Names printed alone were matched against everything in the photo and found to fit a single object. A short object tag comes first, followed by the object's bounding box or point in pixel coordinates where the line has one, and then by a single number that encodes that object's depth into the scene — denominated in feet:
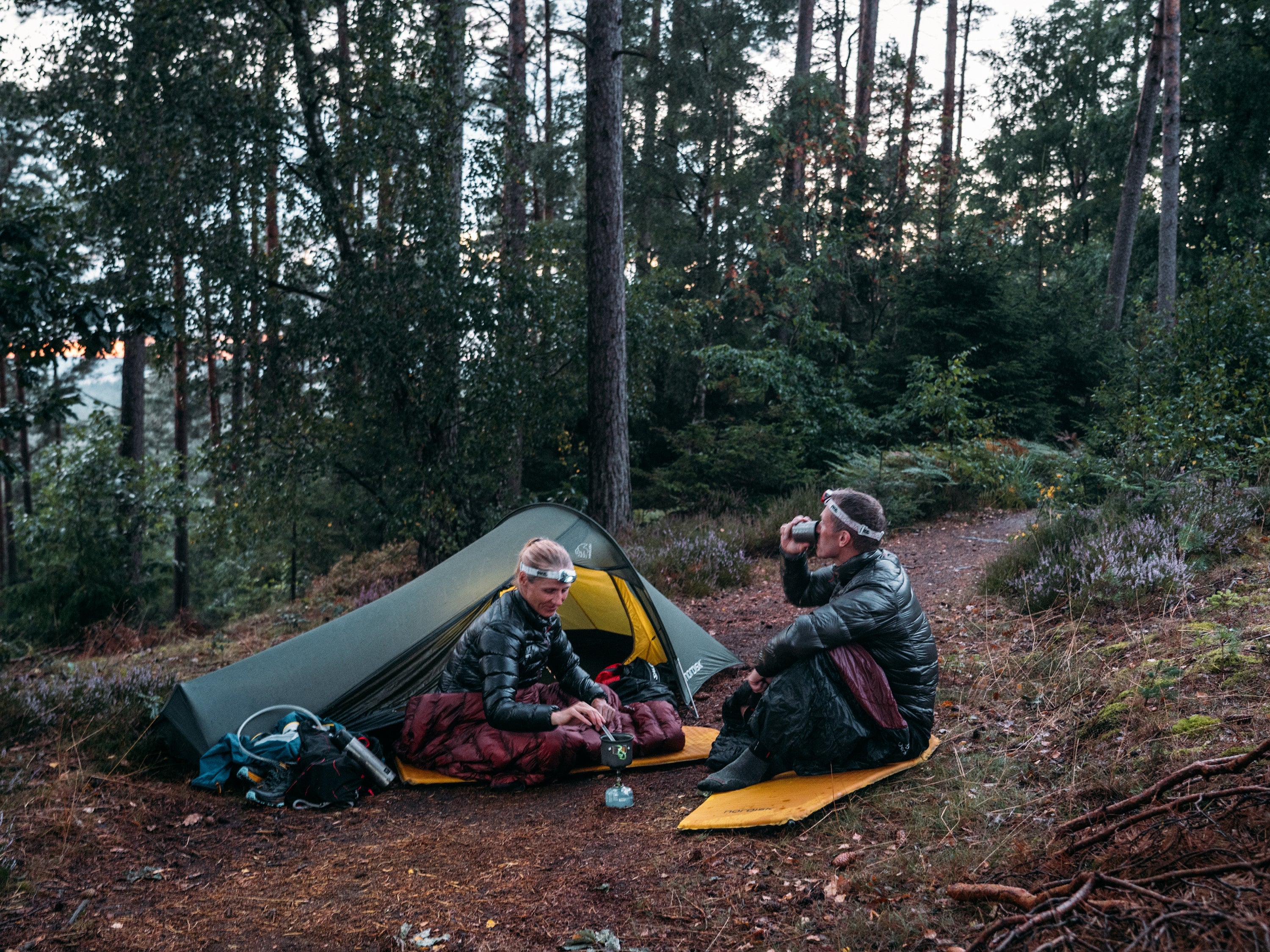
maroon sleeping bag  13.93
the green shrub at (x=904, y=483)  33.81
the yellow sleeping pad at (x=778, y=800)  11.01
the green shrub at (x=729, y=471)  41.29
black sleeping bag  11.87
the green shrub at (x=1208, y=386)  23.61
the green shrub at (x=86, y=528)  43.86
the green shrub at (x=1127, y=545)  17.19
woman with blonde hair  13.60
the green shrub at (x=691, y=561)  27.43
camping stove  13.34
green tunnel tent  15.21
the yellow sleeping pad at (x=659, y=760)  14.34
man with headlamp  11.84
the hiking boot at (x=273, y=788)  13.57
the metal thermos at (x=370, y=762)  14.17
